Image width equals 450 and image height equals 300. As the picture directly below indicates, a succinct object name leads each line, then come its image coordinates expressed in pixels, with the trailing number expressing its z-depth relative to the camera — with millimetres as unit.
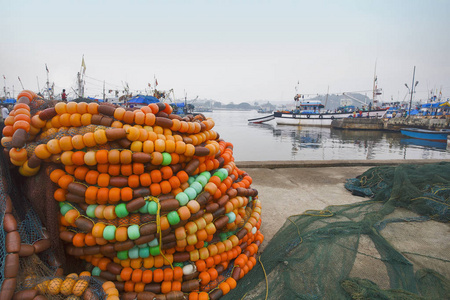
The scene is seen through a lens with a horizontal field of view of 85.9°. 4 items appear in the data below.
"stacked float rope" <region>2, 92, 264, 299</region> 1963
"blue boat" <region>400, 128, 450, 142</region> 24745
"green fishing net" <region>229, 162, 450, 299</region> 2156
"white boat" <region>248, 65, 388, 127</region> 43044
